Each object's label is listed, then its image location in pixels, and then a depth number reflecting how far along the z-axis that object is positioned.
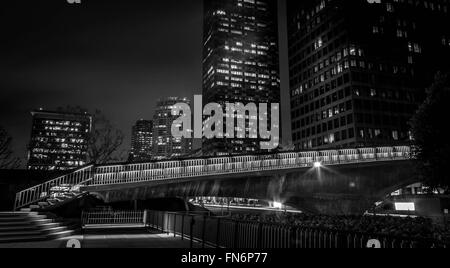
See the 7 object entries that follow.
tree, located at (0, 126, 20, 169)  51.96
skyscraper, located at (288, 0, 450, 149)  87.00
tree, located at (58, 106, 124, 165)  52.20
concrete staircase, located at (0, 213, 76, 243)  14.95
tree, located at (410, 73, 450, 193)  27.83
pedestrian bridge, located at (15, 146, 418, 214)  24.62
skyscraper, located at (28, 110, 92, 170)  150.30
